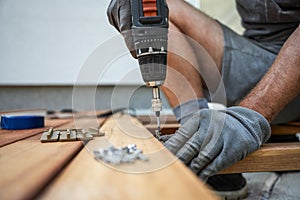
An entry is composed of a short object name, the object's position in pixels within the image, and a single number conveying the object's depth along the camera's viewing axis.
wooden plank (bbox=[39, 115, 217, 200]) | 0.26
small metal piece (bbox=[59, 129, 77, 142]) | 0.60
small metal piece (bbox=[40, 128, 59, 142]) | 0.60
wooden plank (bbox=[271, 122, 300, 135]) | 0.96
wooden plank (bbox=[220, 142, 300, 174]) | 0.60
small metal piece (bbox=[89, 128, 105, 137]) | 0.65
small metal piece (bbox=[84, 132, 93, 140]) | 0.60
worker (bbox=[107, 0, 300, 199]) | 0.57
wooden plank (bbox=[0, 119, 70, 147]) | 0.65
